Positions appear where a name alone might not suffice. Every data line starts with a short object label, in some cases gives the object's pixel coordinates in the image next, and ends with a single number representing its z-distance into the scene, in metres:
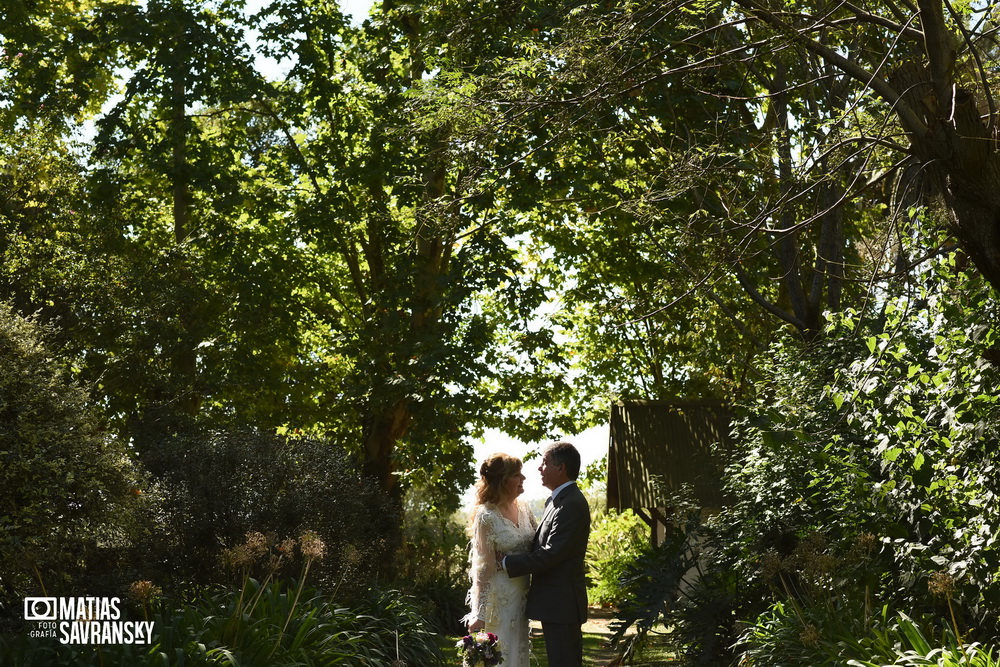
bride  6.25
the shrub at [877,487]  5.81
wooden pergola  14.16
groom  6.13
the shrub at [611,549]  18.94
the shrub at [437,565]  12.94
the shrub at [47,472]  6.73
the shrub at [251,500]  9.23
